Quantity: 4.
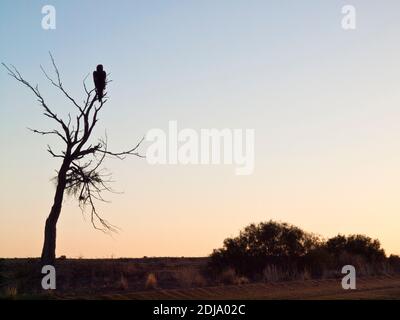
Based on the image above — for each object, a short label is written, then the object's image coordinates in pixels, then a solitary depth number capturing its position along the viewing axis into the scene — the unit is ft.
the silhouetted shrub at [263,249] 121.60
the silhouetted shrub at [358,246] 154.30
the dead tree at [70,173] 95.55
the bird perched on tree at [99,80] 98.32
